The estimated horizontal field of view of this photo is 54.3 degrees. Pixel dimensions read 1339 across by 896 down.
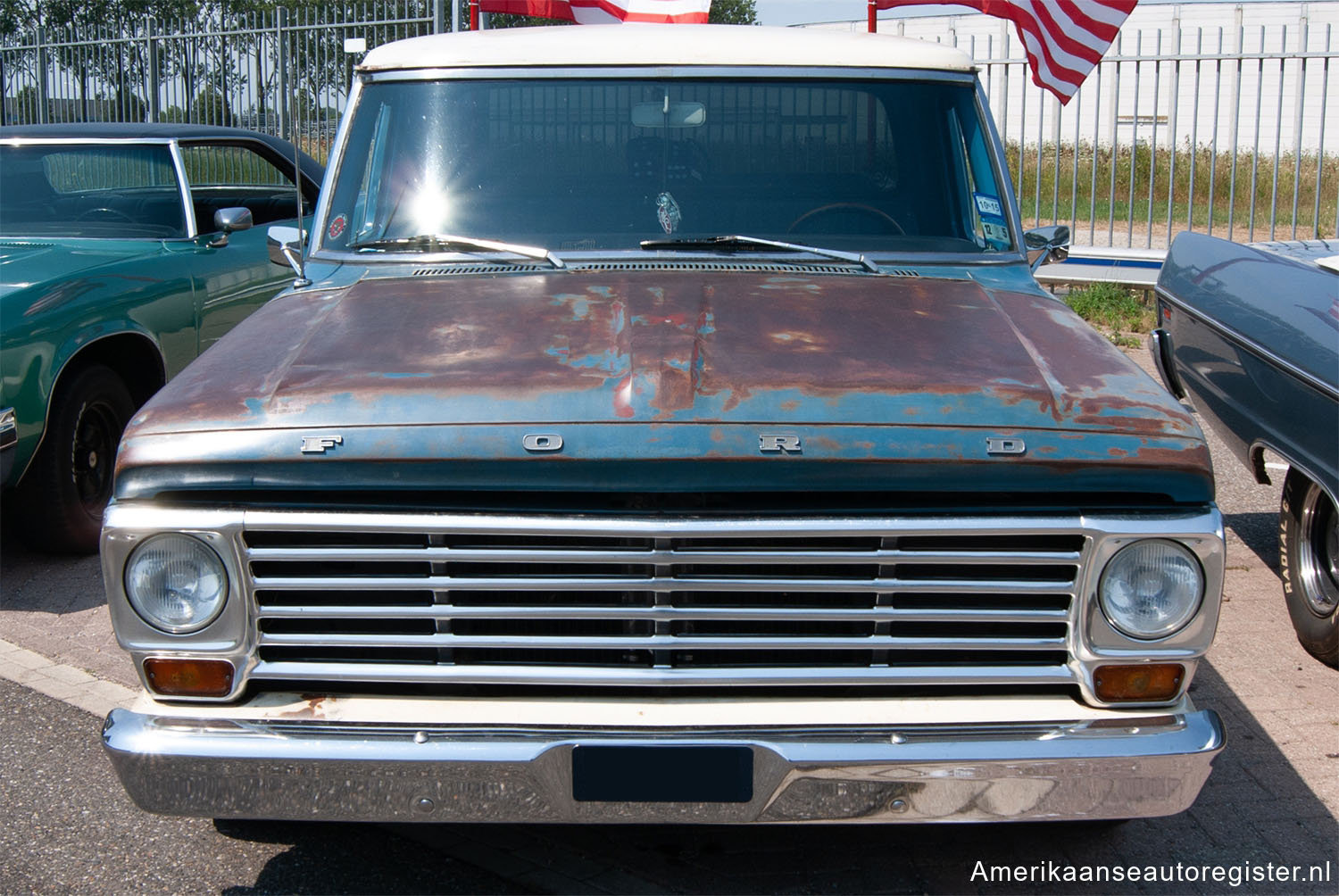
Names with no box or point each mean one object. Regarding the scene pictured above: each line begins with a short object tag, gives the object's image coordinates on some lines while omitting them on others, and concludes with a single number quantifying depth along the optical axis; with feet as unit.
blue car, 13.15
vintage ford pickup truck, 7.86
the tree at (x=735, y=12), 86.17
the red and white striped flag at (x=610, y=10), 22.30
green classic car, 16.05
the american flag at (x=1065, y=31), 27.30
